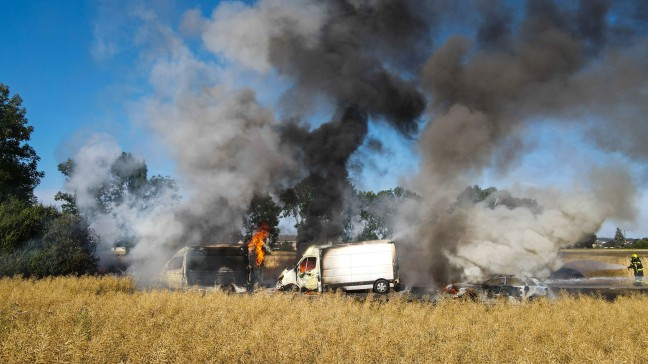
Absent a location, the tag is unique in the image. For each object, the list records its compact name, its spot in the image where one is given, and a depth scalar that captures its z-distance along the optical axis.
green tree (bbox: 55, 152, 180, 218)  24.44
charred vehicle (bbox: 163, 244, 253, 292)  19.98
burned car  17.69
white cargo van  21.08
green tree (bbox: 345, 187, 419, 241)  61.12
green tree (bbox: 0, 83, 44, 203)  32.62
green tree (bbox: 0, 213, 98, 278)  19.31
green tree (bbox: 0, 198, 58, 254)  20.00
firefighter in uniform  25.20
